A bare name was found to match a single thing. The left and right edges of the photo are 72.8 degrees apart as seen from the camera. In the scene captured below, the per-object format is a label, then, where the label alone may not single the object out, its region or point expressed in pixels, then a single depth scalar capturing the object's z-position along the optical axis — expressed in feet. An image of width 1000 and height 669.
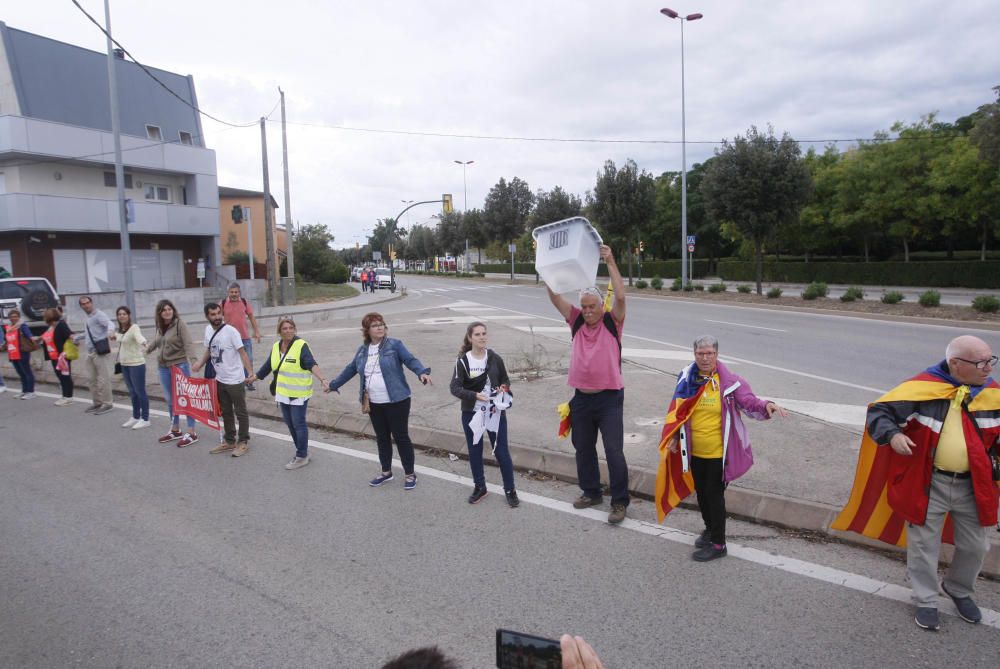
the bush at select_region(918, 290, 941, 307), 63.00
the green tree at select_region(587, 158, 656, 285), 124.88
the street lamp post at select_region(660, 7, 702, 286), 101.31
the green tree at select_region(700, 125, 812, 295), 86.53
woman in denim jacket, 19.99
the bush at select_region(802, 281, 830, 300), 78.38
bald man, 11.46
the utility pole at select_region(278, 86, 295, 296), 98.05
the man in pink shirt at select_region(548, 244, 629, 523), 16.55
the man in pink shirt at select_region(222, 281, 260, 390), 34.71
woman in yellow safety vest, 22.40
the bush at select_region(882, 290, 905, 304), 67.31
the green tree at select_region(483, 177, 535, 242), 186.60
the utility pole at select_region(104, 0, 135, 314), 55.98
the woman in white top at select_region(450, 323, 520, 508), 18.19
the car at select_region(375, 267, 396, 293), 157.96
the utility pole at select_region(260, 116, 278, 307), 93.56
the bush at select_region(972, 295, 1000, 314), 58.39
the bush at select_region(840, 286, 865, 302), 73.10
